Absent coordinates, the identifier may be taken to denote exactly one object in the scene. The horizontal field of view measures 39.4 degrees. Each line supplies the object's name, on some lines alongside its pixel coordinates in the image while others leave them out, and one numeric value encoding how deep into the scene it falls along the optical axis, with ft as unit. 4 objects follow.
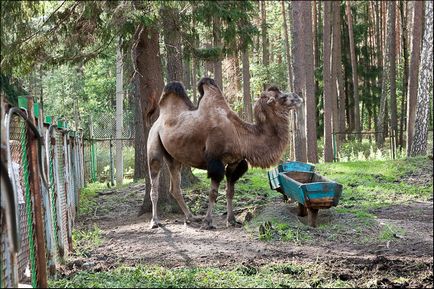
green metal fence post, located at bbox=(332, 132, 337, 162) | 85.18
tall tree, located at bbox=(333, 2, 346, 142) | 102.83
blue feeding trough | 30.14
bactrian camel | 33.63
